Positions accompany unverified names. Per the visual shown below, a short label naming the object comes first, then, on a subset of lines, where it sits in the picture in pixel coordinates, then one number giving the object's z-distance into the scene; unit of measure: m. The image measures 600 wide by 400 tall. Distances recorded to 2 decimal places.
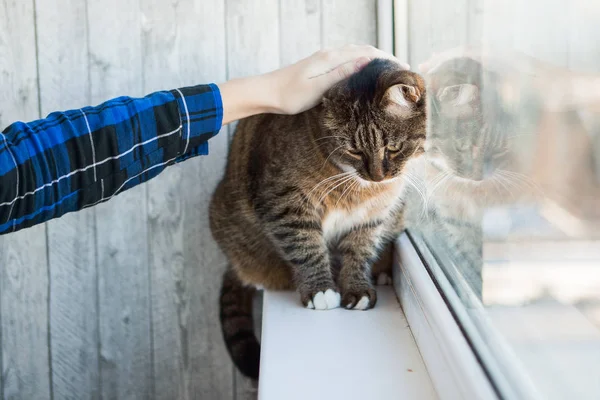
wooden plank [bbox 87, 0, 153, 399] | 1.93
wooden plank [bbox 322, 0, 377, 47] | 1.89
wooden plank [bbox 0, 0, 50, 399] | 1.93
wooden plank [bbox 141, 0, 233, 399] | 1.93
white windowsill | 1.04
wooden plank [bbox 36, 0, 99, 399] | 1.92
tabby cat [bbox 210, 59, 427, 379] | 1.41
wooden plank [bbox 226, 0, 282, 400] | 1.90
